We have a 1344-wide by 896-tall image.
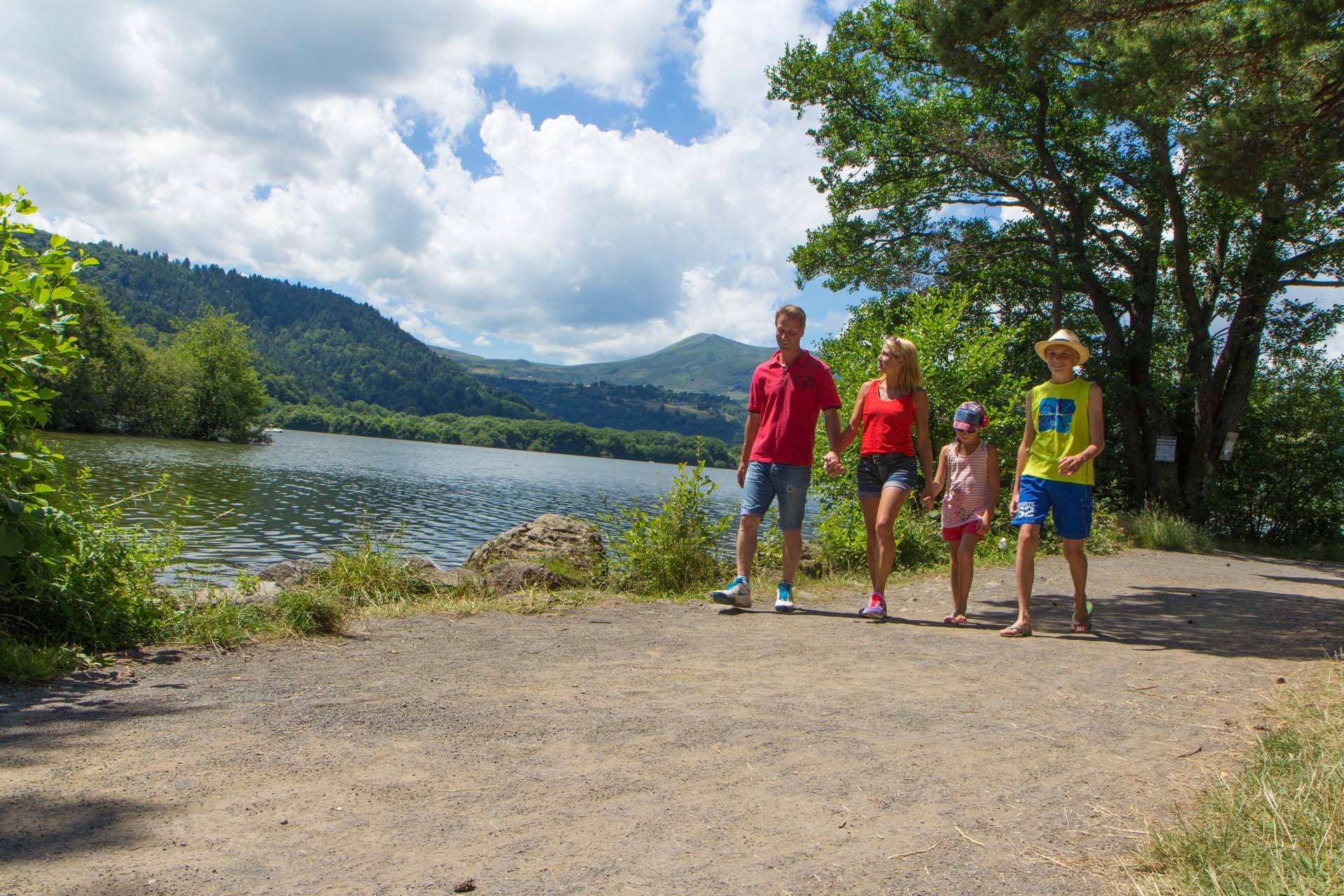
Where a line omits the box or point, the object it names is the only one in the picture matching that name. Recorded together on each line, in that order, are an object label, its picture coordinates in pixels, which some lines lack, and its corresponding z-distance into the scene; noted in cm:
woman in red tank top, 633
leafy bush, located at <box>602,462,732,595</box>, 757
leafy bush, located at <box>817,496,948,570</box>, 959
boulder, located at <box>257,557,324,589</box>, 798
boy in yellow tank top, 573
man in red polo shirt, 645
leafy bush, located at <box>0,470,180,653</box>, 420
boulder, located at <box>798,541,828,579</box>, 930
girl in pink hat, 622
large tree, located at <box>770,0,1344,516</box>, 1650
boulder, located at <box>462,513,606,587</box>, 894
